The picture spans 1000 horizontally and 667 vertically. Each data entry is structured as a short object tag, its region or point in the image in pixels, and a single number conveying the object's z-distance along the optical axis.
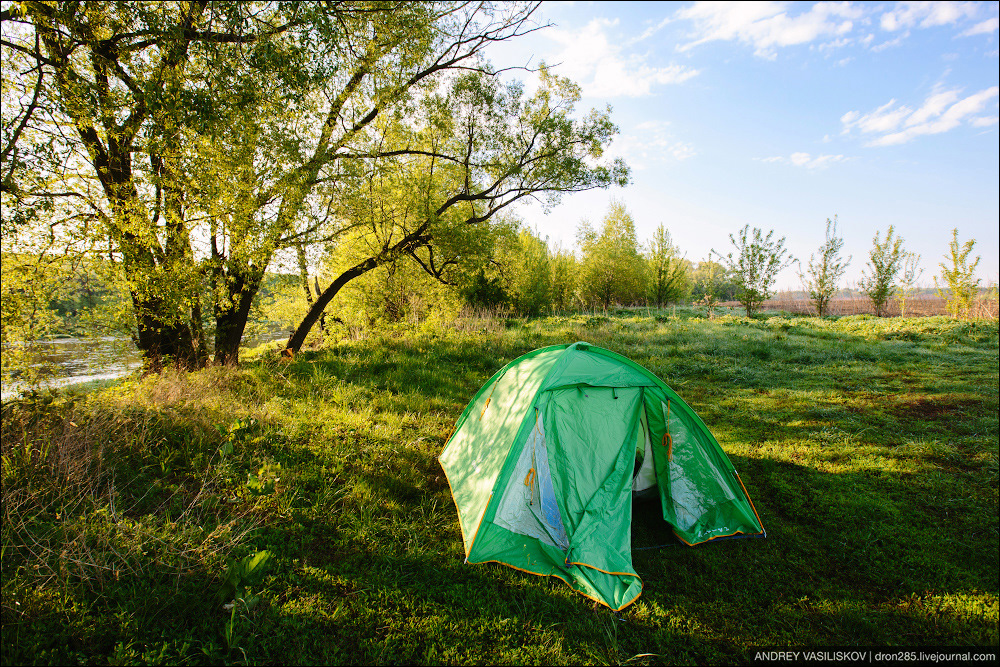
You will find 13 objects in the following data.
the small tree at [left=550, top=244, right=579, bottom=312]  22.33
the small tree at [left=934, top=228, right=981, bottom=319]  15.18
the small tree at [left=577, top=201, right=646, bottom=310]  23.45
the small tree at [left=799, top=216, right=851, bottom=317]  18.52
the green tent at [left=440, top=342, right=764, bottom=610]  3.57
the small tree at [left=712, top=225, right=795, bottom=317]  17.23
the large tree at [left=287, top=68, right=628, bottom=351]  10.32
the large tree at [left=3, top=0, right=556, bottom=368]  5.90
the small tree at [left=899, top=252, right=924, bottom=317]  18.31
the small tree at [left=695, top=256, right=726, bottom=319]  20.39
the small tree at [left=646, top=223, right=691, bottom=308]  23.77
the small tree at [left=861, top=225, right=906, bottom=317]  18.81
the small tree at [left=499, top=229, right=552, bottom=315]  17.95
